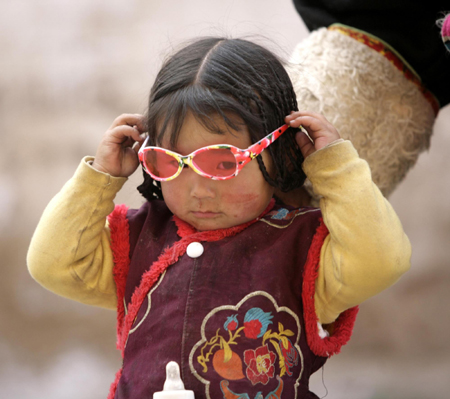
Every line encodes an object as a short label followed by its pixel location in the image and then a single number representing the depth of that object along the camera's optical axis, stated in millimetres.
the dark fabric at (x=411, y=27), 3332
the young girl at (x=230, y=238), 3146
